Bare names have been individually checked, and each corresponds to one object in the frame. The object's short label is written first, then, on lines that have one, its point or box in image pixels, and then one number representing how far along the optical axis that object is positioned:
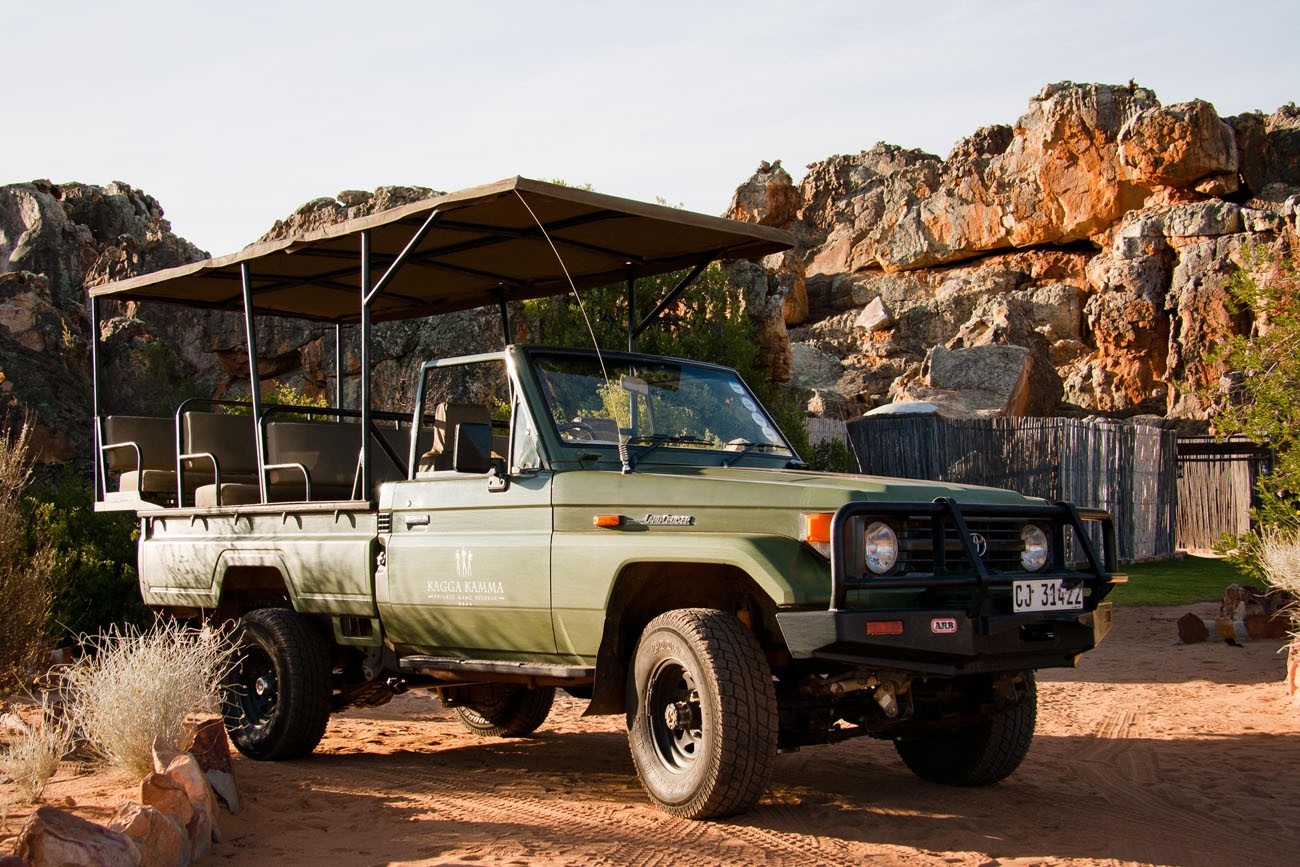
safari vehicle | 5.12
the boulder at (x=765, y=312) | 24.61
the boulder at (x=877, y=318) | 50.38
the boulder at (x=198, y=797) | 5.02
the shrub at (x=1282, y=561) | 10.28
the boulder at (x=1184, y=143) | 45.28
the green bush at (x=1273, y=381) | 10.71
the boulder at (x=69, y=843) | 4.07
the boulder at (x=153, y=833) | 4.53
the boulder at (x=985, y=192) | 48.50
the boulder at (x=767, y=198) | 61.69
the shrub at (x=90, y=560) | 11.95
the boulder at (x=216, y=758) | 5.71
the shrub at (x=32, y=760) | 5.63
